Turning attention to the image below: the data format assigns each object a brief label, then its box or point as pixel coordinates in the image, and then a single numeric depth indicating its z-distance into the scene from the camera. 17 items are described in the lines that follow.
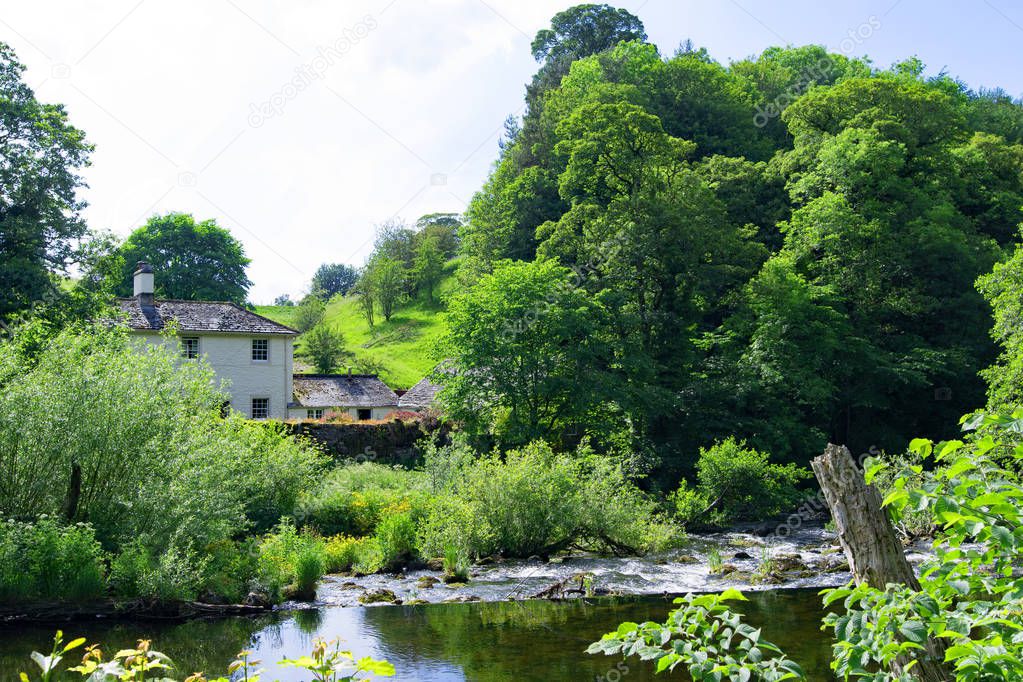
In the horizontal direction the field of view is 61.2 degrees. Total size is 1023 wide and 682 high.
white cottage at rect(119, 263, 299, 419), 42.72
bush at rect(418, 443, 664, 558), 22.38
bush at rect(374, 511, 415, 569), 22.03
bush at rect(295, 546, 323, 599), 18.25
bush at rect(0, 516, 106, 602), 15.22
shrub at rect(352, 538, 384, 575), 21.84
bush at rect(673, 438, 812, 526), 28.23
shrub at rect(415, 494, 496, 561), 21.84
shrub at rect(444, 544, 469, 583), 19.97
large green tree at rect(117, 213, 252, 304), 68.00
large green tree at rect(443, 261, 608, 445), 32.47
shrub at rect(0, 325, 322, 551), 17.03
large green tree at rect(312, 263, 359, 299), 130.38
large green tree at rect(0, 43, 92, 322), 27.91
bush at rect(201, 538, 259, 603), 17.30
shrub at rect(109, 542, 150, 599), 16.12
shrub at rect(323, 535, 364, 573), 22.02
